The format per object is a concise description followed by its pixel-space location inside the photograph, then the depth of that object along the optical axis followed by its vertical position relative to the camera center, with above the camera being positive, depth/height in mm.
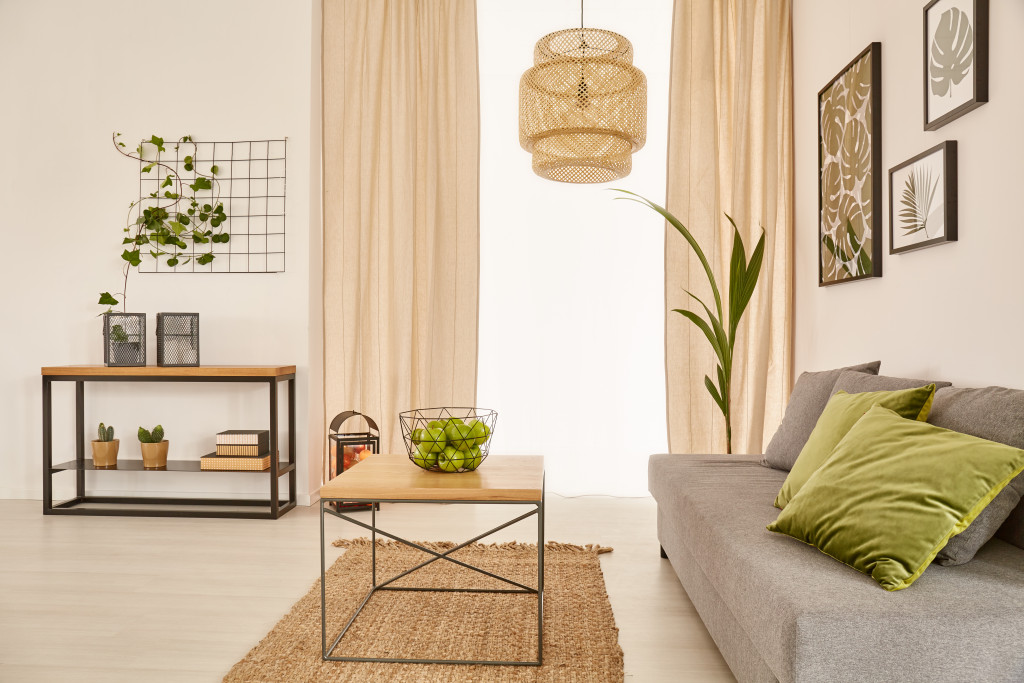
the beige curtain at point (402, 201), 3914 +760
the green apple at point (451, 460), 2061 -369
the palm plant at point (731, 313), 3320 +111
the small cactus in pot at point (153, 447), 3645 -591
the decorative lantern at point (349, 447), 3588 -588
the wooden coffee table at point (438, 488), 1858 -415
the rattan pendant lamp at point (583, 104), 2516 +852
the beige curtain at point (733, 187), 3773 +818
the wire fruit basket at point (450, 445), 2057 -325
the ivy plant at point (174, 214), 3781 +659
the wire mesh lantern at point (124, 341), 3629 -35
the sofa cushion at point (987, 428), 1513 -223
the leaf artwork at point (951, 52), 2127 +903
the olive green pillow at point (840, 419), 1896 -241
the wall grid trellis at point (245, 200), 3840 +748
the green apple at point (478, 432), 2094 -291
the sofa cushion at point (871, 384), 2119 -150
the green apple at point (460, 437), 2064 -302
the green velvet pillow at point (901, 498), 1416 -348
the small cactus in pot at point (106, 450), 3670 -610
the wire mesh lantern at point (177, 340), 3596 -29
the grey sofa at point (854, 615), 1250 -527
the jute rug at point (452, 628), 1884 -905
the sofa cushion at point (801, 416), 2562 -300
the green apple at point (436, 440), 2047 -309
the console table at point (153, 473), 3480 -692
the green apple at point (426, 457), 2059 -362
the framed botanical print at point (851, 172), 2744 +702
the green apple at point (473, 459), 2088 -371
